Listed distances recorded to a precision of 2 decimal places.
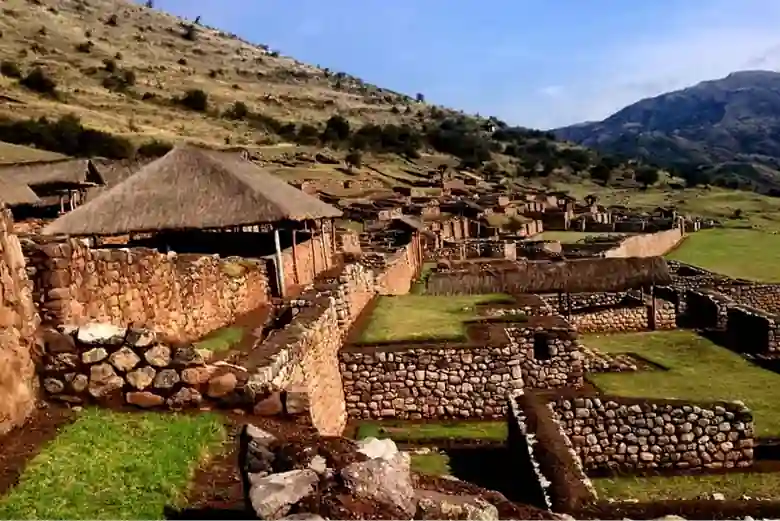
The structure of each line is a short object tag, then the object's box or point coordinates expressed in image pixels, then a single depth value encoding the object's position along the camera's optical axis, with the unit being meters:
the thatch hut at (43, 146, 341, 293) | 17.64
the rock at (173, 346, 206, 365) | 5.93
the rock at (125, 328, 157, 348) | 5.82
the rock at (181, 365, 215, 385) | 5.95
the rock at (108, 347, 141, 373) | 5.85
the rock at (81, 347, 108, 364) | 5.90
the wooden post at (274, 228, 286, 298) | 16.11
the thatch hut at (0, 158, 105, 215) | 31.25
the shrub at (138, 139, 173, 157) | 58.28
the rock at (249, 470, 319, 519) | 3.87
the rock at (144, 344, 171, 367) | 5.85
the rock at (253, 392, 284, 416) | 6.00
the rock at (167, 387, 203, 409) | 5.93
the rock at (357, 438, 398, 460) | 4.61
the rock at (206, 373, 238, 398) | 6.01
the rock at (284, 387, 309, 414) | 6.01
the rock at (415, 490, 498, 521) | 3.98
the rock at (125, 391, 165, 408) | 5.89
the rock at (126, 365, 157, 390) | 5.91
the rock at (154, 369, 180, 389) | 5.93
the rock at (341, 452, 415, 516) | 3.93
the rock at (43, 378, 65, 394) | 5.91
